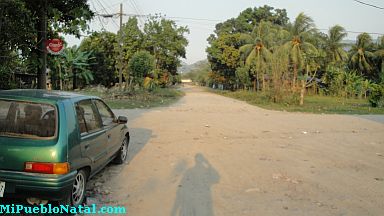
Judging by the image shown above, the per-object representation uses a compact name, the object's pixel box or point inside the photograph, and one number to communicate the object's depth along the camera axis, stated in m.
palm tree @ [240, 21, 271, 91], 44.69
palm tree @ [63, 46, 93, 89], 37.66
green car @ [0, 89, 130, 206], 4.04
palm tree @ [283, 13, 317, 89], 34.56
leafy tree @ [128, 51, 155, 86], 31.41
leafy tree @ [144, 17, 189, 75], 45.69
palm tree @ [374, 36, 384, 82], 49.97
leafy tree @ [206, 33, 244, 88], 56.09
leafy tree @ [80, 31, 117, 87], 46.81
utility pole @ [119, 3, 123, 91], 31.15
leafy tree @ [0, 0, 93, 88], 7.46
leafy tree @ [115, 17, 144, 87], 44.31
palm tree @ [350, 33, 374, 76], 51.50
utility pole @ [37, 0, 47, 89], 8.34
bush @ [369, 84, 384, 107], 27.72
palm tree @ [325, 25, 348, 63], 52.47
